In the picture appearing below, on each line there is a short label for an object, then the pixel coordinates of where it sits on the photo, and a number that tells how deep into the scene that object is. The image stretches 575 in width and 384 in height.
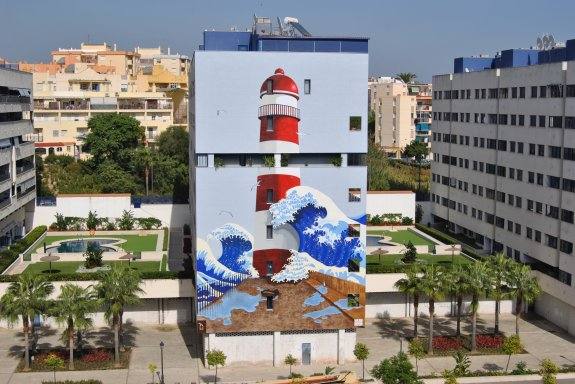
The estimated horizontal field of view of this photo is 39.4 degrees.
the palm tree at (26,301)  46.53
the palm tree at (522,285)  51.66
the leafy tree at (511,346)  49.12
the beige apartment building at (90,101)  116.38
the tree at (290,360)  48.75
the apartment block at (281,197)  48.12
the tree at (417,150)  138.38
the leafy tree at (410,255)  65.06
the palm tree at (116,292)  48.00
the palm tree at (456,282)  50.00
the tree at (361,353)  47.09
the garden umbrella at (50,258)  60.50
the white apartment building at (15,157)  66.78
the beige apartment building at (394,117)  149.00
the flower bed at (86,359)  48.47
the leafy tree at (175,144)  107.50
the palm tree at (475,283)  50.38
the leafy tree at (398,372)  42.03
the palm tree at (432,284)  49.69
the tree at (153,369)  45.66
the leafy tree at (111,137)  103.12
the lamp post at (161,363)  46.88
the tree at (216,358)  46.66
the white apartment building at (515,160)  56.44
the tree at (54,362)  46.25
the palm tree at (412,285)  50.47
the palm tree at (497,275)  52.28
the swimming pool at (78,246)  70.50
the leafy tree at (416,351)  47.88
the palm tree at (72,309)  46.78
